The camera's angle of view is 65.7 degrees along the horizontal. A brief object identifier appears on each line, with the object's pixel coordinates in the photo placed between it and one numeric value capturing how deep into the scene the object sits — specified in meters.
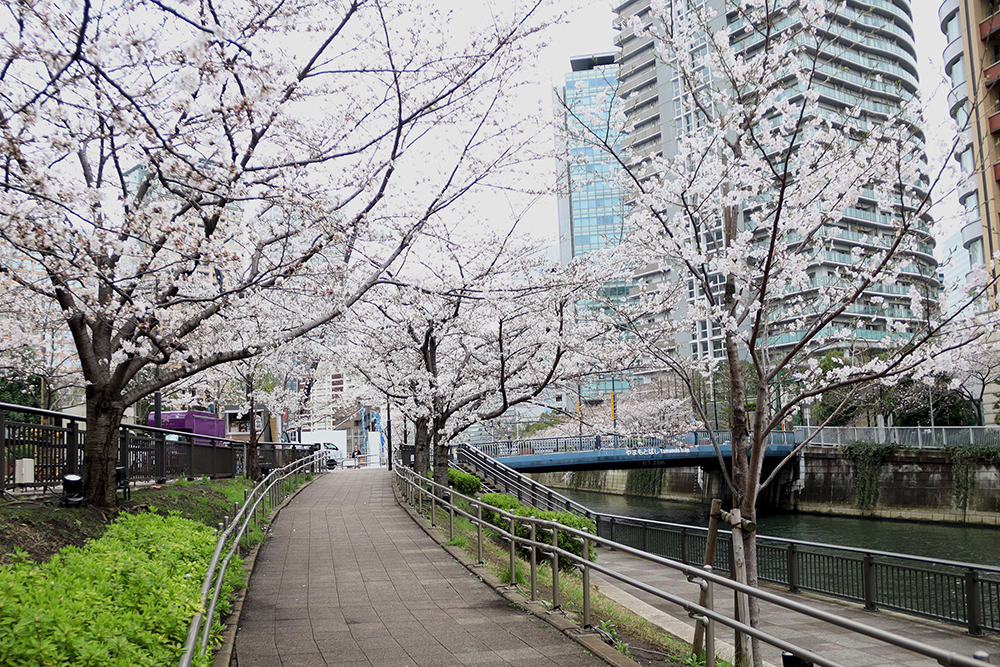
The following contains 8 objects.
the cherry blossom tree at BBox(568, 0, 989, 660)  7.83
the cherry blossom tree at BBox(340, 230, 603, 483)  14.38
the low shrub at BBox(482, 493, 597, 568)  13.96
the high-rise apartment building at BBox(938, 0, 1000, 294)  30.92
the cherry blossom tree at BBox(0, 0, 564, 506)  7.43
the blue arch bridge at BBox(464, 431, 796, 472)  35.69
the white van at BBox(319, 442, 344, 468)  43.28
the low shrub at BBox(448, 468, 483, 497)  22.97
